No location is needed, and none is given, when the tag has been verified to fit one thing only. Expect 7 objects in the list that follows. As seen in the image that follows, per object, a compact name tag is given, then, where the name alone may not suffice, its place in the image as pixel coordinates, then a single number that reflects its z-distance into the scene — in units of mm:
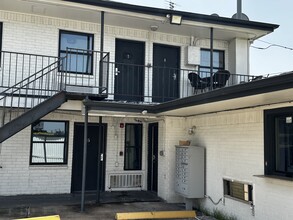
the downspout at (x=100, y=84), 8859
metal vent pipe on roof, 14773
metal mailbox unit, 8898
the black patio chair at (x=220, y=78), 11183
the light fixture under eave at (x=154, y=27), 10789
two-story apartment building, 7230
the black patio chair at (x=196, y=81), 11203
